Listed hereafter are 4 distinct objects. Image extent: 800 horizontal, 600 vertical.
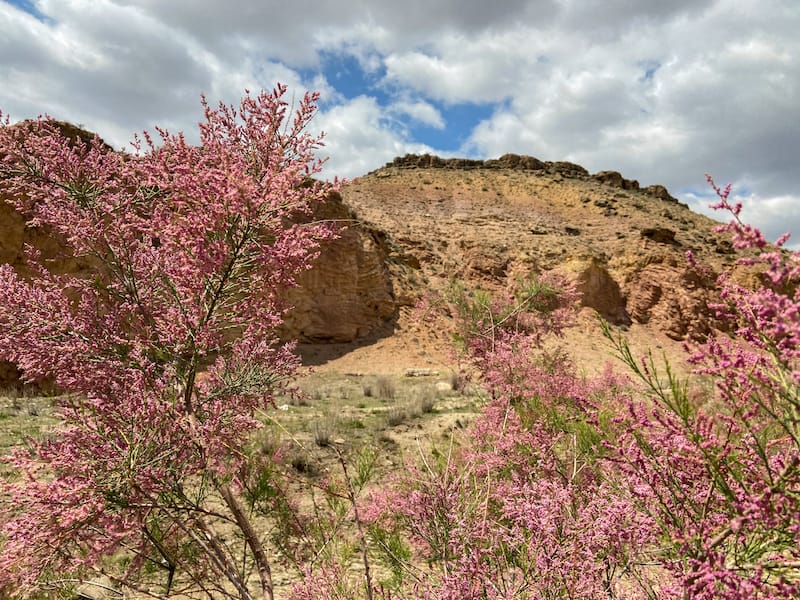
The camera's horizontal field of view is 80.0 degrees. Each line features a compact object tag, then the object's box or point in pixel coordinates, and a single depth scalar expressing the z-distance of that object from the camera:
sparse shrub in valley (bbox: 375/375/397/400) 14.30
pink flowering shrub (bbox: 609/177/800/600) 1.24
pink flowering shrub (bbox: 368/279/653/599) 2.00
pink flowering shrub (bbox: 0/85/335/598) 2.12
